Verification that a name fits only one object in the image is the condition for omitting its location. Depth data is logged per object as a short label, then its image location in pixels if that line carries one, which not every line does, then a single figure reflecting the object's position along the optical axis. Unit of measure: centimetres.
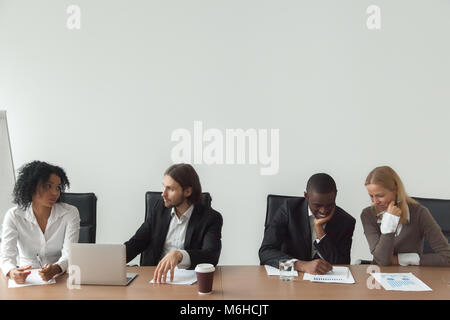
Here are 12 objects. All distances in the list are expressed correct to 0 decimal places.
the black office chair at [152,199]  232
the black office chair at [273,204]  240
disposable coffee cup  155
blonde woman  213
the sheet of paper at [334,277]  174
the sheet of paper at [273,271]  184
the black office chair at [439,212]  235
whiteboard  288
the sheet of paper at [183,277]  170
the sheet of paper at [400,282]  164
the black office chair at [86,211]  231
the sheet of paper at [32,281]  167
